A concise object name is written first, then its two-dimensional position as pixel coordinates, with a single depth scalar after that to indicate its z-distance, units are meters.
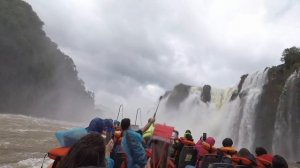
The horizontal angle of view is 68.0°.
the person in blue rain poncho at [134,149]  2.64
